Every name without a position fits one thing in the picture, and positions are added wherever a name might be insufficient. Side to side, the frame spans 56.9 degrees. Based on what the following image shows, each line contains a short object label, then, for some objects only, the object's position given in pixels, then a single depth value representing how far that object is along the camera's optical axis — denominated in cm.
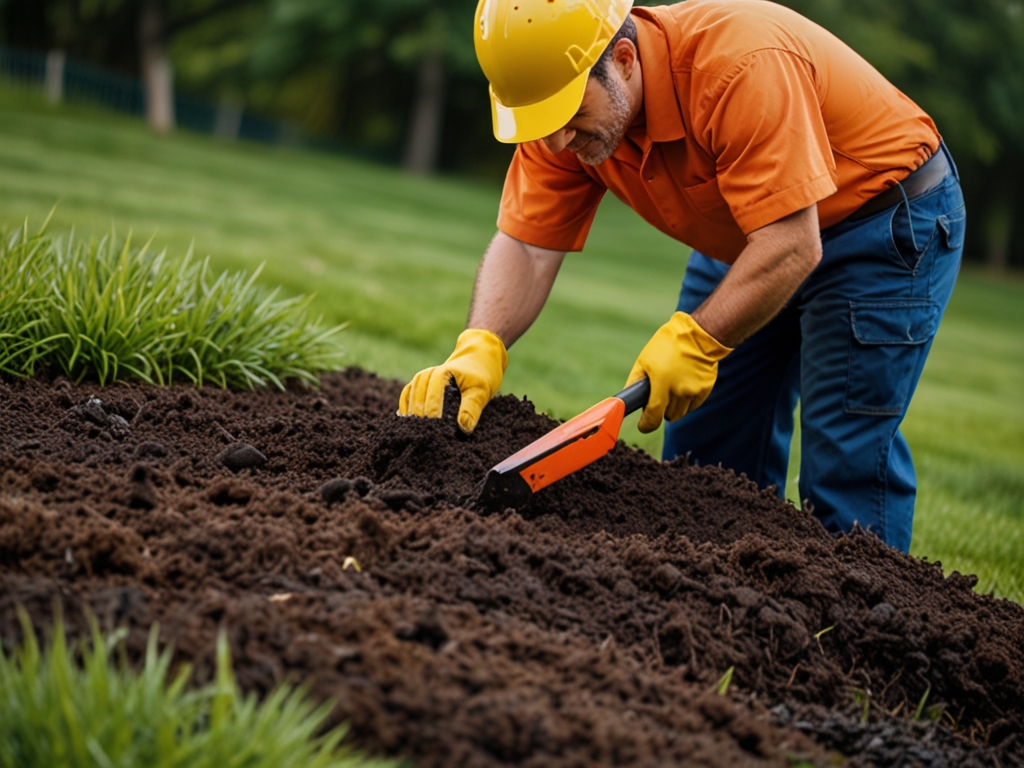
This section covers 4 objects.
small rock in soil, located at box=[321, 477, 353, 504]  254
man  278
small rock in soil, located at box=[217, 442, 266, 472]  281
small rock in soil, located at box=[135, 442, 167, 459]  277
